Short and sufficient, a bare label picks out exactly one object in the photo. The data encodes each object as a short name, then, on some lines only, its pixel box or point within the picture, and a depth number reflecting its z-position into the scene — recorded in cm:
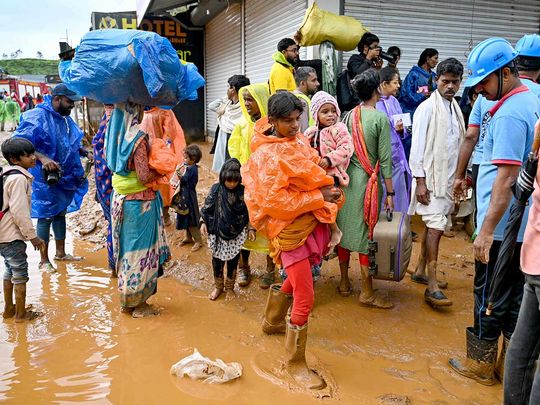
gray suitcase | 370
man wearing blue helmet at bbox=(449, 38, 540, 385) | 244
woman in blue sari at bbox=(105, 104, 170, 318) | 363
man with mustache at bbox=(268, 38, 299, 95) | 499
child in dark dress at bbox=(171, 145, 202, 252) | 573
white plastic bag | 287
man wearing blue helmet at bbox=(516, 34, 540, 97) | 318
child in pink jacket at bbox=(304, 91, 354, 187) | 354
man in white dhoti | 398
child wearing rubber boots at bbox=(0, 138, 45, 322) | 366
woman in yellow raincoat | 434
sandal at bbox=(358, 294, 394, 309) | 395
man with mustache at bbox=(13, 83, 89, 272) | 496
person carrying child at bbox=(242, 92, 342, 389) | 280
